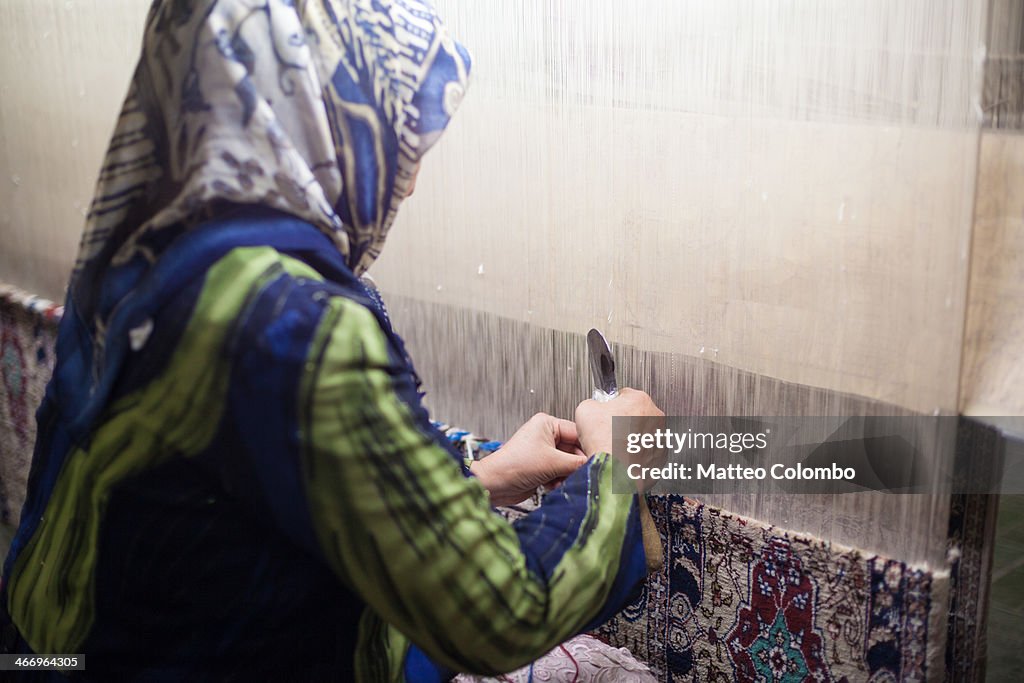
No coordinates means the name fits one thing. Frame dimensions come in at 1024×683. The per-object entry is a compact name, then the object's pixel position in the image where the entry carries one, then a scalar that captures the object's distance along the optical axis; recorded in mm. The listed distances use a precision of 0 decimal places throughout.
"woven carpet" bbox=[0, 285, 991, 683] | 994
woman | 767
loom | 905
